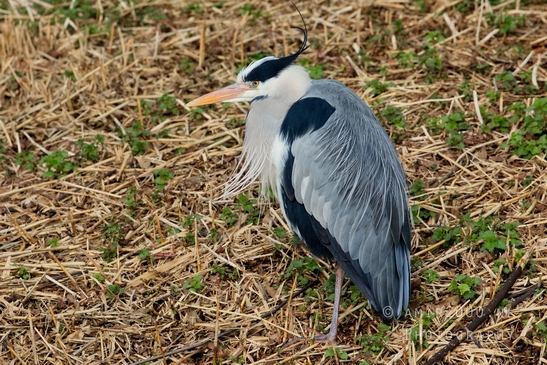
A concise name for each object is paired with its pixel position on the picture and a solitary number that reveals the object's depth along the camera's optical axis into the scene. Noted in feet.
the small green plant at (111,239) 27.94
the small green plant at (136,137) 32.65
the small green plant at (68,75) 36.99
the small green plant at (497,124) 30.99
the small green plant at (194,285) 26.35
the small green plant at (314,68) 34.83
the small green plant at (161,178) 30.66
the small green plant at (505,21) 35.88
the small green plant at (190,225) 28.35
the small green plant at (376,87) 34.17
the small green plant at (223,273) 27.02
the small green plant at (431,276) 25.45
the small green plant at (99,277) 26.89
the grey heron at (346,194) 24.66
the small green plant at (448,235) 26.71
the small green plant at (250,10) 39.59
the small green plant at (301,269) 26.82
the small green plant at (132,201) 29.84
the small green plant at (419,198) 28.37
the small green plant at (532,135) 29.43
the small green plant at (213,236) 28.43
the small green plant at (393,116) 32.37
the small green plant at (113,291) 26.17
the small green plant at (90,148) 32.62
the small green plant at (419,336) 23.27
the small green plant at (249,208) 29.36
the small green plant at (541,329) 22.53
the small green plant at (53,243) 28.45
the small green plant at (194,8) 40.63
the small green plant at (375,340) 23.50
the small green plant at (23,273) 26.94
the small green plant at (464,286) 24.38
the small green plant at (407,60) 35.35
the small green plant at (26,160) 32.47
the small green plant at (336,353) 23.45
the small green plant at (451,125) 31.27
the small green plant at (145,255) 27.66
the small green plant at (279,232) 28.43
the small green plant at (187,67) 36.94
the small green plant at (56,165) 31.96
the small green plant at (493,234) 25.62
